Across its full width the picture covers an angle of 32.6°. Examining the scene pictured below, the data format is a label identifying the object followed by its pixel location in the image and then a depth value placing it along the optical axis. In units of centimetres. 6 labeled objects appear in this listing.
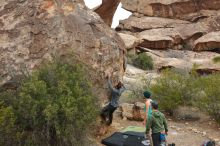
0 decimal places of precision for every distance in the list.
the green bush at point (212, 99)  1148
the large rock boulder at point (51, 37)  756
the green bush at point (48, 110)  637
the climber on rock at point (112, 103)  912
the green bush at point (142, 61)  2511
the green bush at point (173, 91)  1245
